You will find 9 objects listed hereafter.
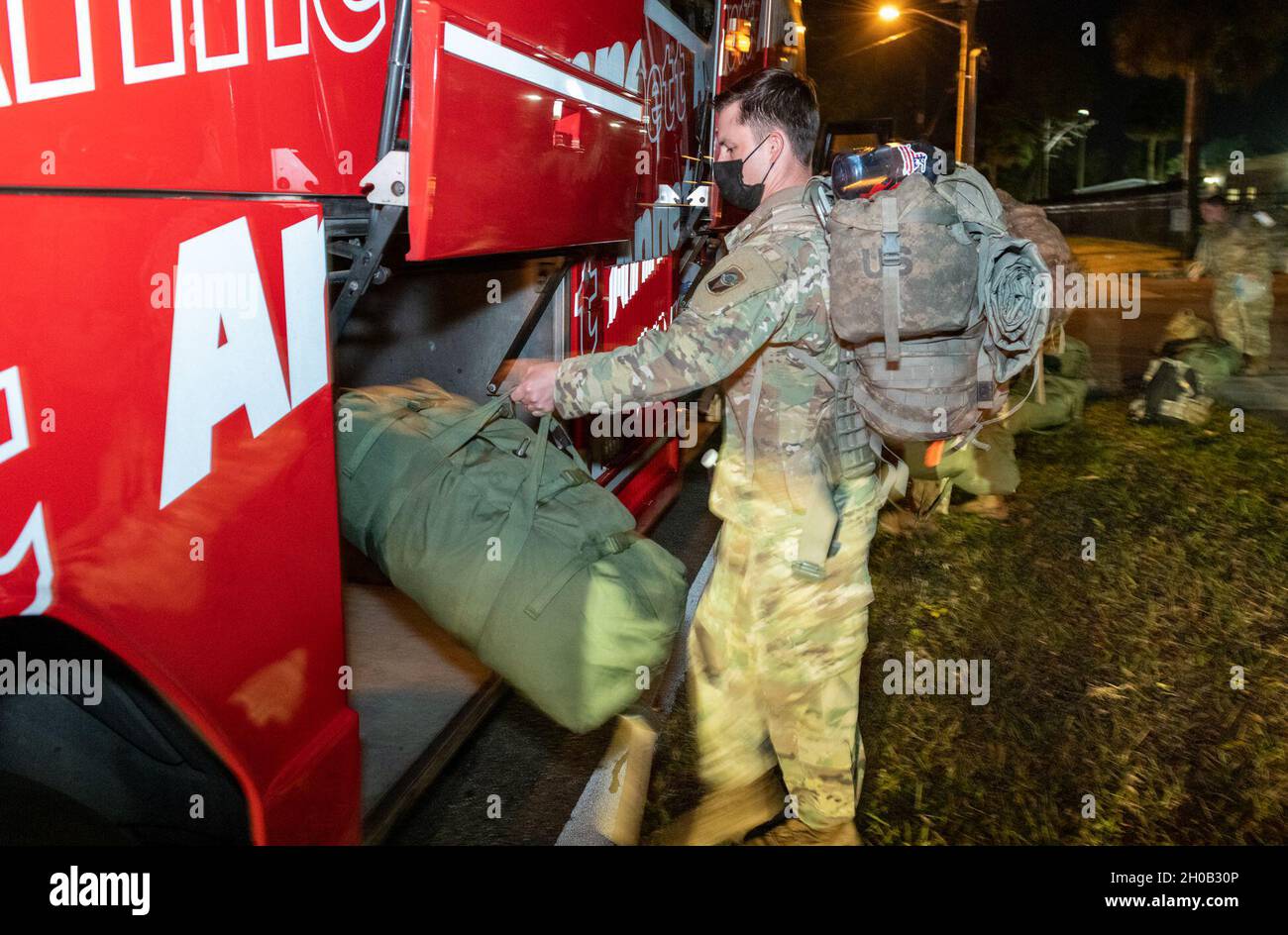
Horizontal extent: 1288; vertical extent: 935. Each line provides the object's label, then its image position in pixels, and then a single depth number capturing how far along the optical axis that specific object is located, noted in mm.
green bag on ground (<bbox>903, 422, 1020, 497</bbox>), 5980
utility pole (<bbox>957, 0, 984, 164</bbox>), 18125
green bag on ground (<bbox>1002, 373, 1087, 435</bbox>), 7016
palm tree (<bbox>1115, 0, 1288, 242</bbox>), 26703
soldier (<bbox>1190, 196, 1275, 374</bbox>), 9781
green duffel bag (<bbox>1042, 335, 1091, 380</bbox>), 7645
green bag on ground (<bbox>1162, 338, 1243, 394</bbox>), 8094
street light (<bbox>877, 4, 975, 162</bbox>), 18297
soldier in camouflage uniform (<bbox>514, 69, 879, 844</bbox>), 2492
